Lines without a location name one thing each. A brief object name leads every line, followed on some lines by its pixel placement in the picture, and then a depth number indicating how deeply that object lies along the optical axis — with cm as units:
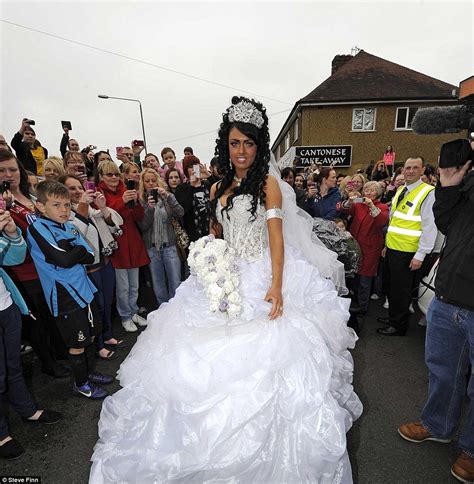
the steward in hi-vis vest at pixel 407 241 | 365
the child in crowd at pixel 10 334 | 228
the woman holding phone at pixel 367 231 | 437
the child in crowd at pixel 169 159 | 575
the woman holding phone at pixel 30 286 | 287
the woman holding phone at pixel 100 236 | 327
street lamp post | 1428
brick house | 1778
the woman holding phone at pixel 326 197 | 457
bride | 177
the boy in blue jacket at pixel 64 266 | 254
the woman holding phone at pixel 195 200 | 466
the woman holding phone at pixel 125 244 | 397
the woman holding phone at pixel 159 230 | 422
